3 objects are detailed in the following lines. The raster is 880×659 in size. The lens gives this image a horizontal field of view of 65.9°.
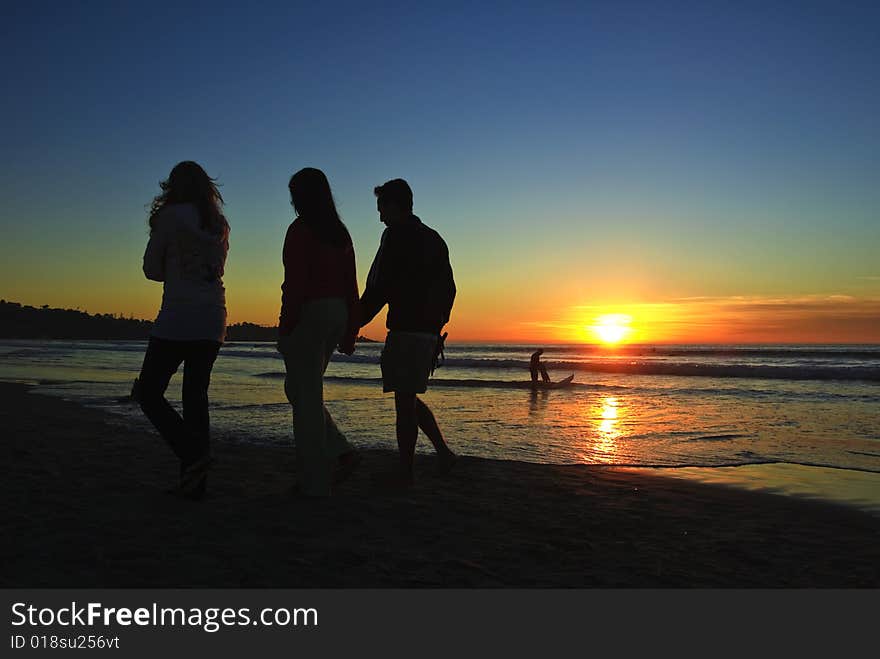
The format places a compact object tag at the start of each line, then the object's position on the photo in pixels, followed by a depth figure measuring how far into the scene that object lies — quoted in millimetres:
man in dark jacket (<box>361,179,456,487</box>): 4930
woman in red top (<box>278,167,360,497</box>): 4352
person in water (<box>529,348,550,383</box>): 20125
